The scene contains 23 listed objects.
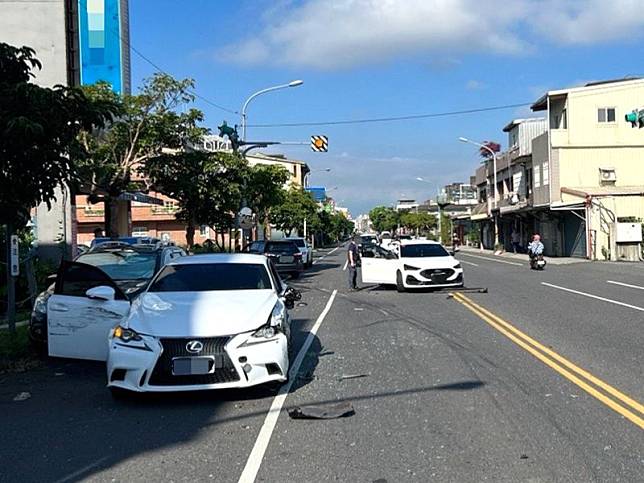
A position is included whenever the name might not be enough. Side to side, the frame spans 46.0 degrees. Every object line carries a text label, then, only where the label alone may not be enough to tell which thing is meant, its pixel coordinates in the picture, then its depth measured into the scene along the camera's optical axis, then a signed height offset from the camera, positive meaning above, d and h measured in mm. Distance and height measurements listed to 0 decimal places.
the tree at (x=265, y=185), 38219 +2323
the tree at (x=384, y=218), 154750 +2138
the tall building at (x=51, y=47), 20484 +5192
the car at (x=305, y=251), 37438 -1092
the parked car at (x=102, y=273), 9684 -612
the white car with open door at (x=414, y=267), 21203 -1131
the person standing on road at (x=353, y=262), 22859 -1016
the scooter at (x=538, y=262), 32188 -1551
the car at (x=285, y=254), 30500 -1002
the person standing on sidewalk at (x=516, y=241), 57594 -1159
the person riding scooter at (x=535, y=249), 32031 -995
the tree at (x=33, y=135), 9844 +1337
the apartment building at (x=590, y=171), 40719 +3170
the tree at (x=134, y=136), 23031 +3026
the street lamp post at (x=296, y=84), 32406 +6231
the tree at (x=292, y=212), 68812 +1597
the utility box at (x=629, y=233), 38406 -453
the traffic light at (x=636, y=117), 27297 +3867
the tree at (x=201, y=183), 25641 +1719
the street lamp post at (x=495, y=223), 58719 +257
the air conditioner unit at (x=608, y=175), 44406 +2884
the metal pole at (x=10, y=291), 11359 -864
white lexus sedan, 7406 -1132
